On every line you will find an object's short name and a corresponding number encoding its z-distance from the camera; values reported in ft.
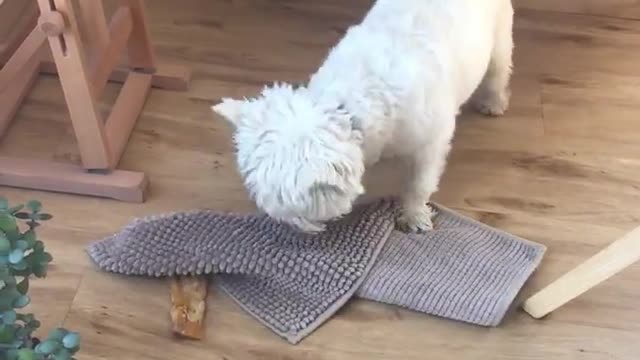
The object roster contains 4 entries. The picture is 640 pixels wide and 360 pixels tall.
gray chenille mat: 5.42
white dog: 4.70
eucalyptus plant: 4.07
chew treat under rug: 5.34
